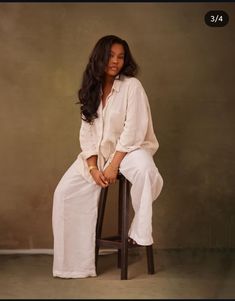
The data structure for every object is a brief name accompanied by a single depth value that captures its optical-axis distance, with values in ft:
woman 12.17
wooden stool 12.14
